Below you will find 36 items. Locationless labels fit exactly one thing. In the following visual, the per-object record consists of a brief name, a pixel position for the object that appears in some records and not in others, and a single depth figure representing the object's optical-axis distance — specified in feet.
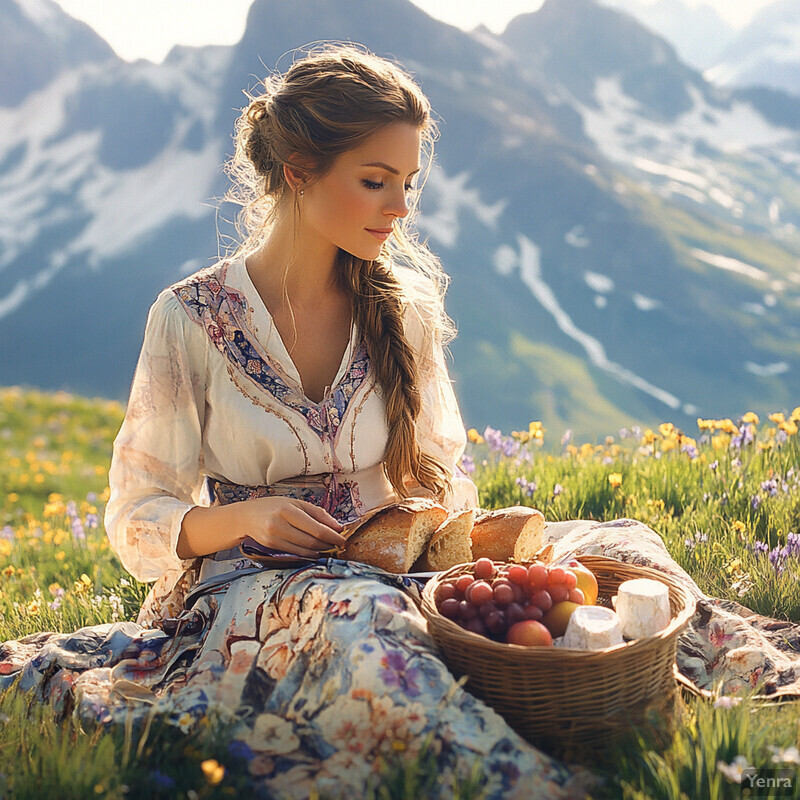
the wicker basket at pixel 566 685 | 7.69
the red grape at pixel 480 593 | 8.47
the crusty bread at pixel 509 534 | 10.71
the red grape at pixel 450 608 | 8.58
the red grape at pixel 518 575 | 8.74
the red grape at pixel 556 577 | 8.79
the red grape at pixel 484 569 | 9.16
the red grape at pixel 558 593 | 8.76
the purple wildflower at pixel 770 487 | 15.17
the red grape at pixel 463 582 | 8.88
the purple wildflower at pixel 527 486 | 16.71
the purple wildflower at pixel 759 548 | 13.37
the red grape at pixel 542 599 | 8.58
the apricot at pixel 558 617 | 8.58
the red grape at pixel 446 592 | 8.90
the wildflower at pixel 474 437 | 17.53
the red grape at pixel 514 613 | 8.38
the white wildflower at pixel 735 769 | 7.04
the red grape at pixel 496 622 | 8.32
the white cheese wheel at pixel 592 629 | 7.89
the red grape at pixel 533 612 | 8.46
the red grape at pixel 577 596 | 8.83
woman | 8.47
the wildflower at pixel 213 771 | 7.13
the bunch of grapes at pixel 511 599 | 8.40
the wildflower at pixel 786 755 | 7.03
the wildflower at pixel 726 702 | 8.57
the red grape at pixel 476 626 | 8.38
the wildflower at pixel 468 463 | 17.98
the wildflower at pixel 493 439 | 18.69
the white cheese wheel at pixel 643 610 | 8.30
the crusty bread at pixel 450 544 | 10.41
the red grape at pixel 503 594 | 8.48
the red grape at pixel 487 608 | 8.42
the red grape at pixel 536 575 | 8.70
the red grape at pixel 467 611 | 8.47
